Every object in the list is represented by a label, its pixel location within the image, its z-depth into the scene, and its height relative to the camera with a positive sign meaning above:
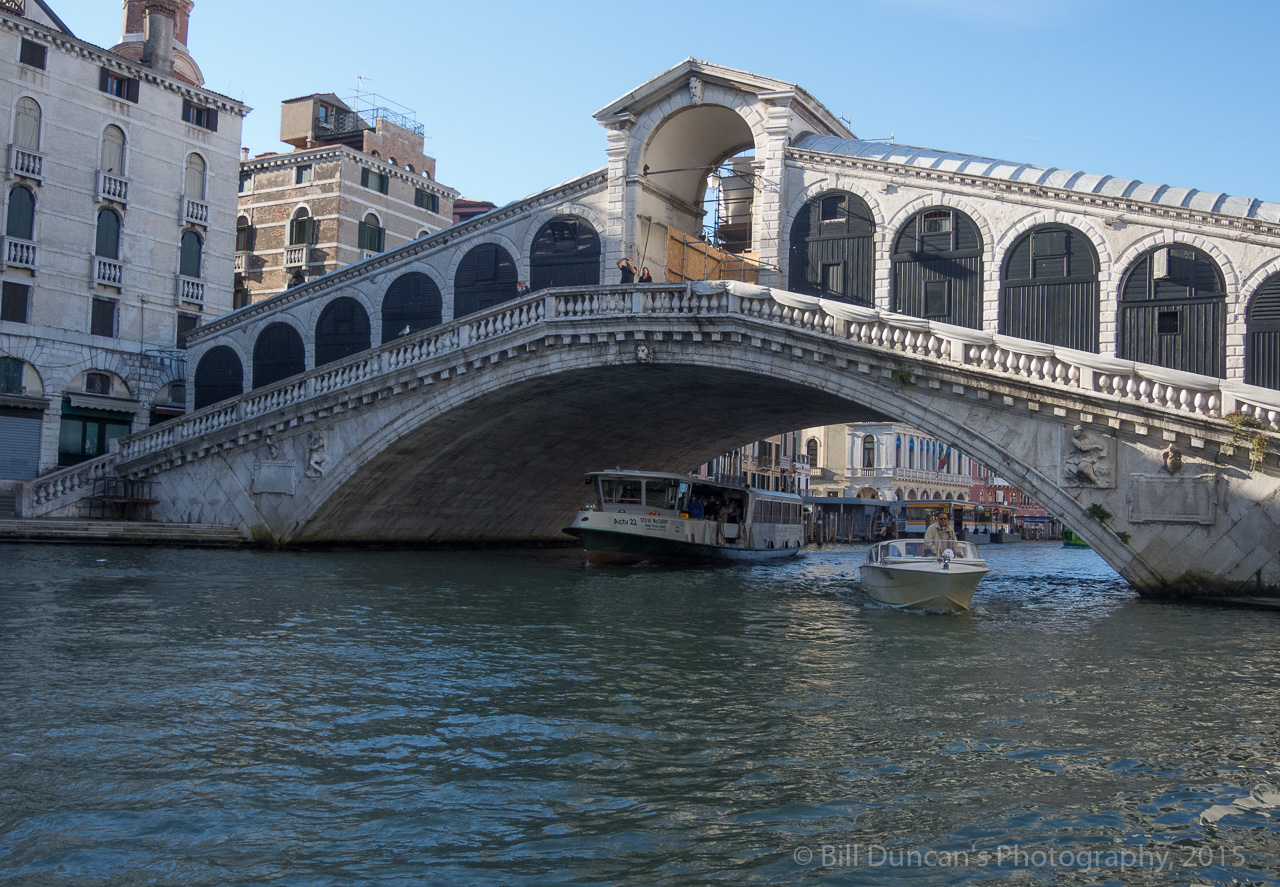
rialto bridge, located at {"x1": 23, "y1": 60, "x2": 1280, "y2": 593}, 19.27 +4.01
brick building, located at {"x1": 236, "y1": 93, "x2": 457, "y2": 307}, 43.25 +13.09
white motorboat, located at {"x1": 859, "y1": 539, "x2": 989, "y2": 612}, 17.14 -0.59
